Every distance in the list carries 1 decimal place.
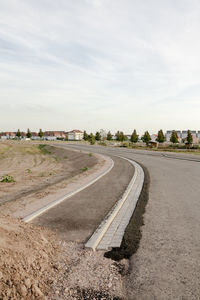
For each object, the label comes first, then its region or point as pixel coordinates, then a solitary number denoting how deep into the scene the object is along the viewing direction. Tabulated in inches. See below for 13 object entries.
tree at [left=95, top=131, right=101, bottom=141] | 3958.2
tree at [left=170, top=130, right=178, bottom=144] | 2817.4
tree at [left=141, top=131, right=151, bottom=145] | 3187.3
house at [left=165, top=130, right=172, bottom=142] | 6127.0
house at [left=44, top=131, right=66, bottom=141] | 7329.7
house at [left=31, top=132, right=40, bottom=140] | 7425.7
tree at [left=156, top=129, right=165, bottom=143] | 3036.4
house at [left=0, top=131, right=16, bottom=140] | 7500.0
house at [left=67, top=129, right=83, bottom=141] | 7559.1
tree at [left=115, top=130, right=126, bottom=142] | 3806.6
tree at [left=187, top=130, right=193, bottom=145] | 2598.4
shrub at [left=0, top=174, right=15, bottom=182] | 473.8
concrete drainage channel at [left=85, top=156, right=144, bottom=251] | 169.3
